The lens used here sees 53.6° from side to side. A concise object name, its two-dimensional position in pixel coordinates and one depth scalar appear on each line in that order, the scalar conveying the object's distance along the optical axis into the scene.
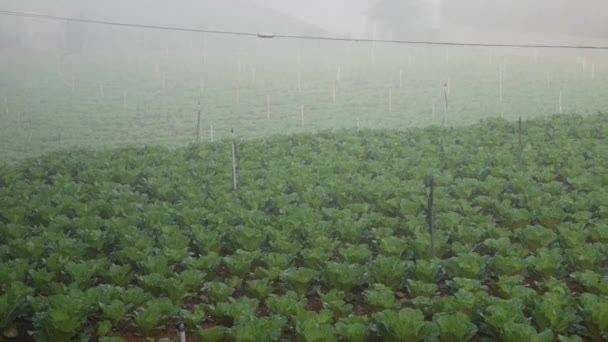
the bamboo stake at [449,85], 32.25
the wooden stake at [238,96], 29.57
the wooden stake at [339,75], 36.53
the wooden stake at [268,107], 27.02
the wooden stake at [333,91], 31.38
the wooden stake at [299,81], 34.08
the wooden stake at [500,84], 27.12
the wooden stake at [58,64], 41.56
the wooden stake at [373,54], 44.40
